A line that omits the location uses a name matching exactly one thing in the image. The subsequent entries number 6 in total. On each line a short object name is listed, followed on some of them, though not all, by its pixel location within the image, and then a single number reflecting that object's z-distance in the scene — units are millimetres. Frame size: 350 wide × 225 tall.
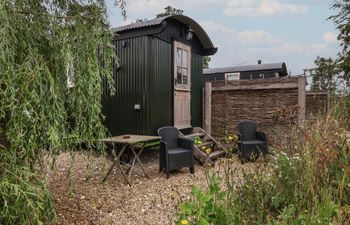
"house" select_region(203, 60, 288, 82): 15141
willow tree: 2303
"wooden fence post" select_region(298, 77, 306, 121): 6816
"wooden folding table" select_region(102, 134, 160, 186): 4664
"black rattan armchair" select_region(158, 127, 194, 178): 5133
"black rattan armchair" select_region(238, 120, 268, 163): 6147
